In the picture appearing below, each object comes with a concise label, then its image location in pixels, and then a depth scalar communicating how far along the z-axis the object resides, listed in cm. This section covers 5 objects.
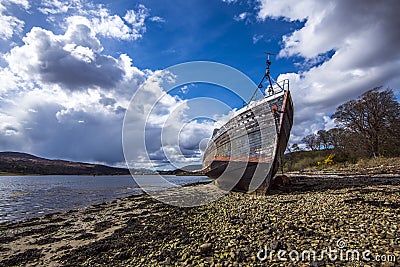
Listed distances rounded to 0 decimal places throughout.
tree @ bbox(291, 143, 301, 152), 6601
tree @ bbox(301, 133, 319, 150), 6166
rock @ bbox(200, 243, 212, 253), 519
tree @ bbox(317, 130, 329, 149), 5809
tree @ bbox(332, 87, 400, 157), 2950
